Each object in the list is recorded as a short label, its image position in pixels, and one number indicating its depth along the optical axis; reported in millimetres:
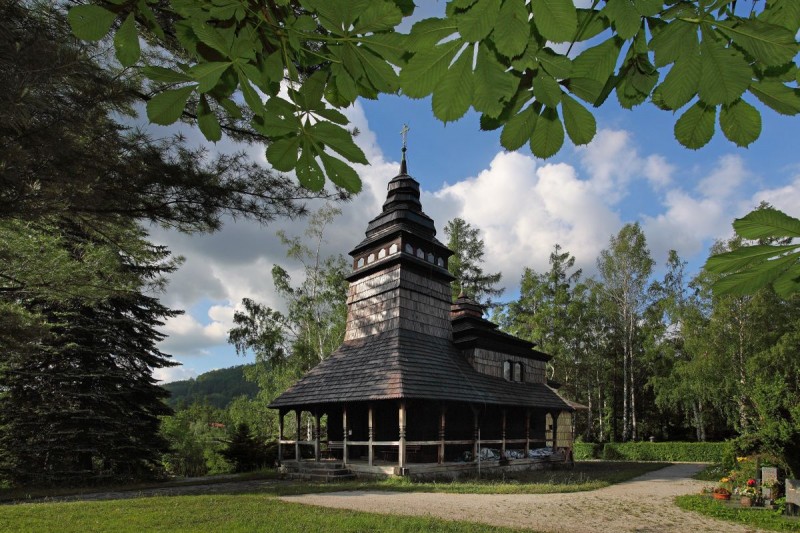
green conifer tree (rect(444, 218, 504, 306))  37188
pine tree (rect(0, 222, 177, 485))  17500
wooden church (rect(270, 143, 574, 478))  16344
